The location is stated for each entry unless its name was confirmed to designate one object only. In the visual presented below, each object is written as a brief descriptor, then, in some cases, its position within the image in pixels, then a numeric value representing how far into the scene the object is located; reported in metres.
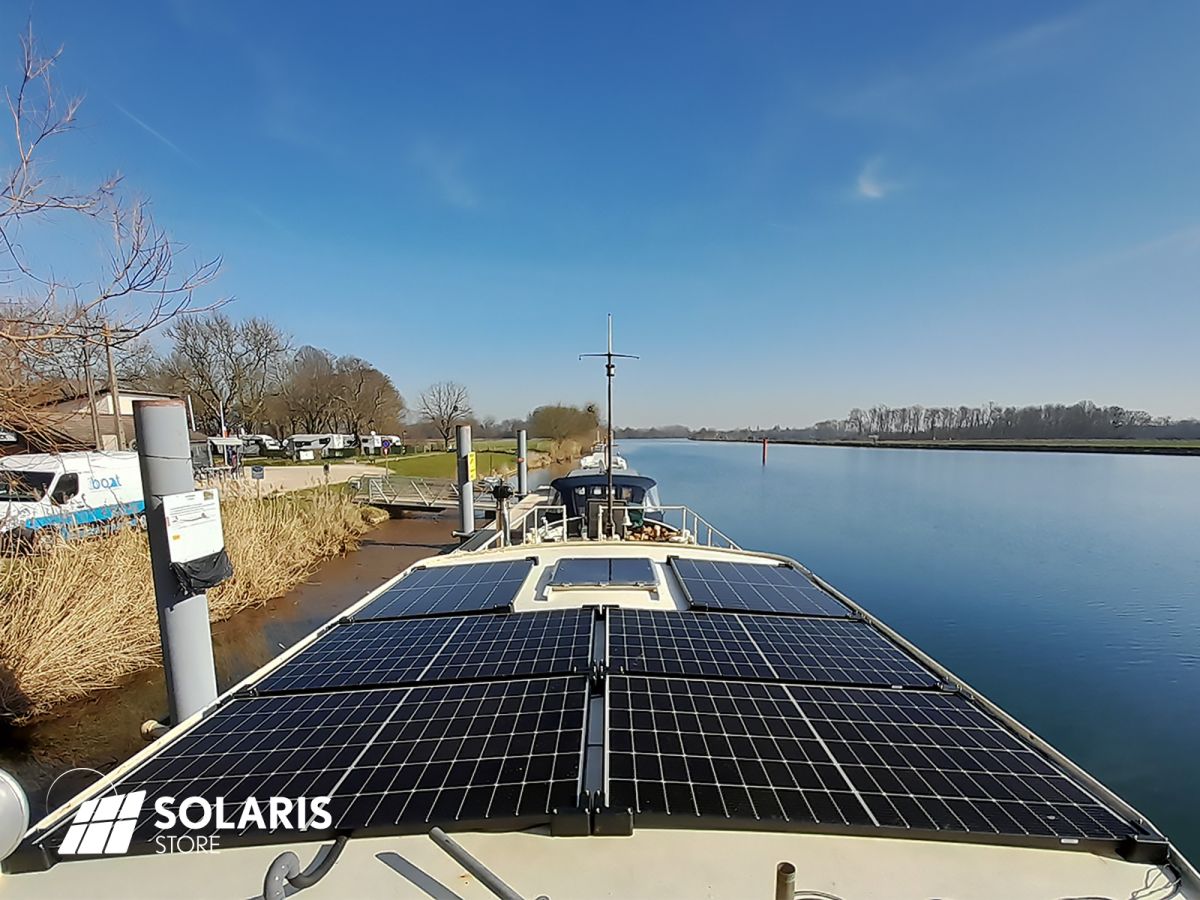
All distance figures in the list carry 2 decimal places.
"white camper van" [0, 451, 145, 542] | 9.07
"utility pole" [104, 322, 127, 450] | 17.22
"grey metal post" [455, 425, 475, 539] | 14.77
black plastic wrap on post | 4.43
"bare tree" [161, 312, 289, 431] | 41.81
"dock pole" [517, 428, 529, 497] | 16.80
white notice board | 4.38
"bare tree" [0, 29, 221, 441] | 4.86
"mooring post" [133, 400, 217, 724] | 4.36
